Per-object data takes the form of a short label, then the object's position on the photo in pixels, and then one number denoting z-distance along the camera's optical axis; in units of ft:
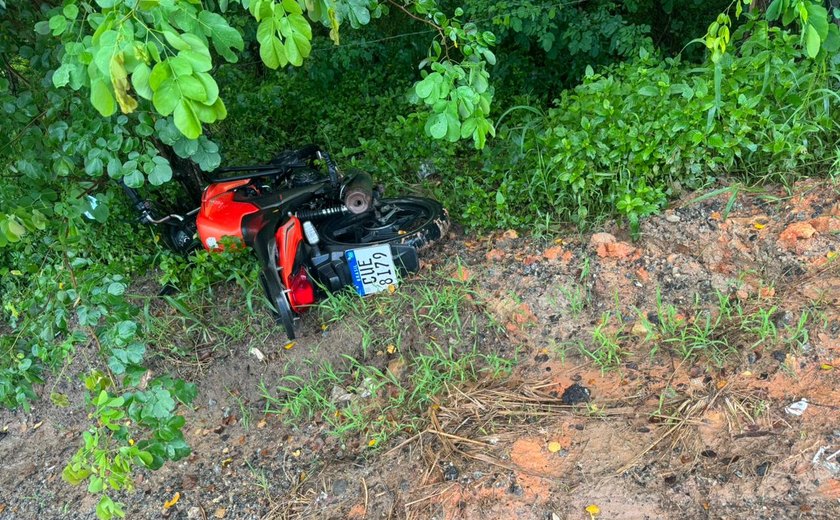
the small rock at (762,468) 6.69
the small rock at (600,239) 9.89
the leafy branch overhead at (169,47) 4.72
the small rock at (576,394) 8.18
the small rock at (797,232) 8.95
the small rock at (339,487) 7.94
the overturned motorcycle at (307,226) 9.78
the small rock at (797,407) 7.16
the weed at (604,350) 8.48
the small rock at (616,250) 9.70
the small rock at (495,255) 10.40
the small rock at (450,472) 7.64
